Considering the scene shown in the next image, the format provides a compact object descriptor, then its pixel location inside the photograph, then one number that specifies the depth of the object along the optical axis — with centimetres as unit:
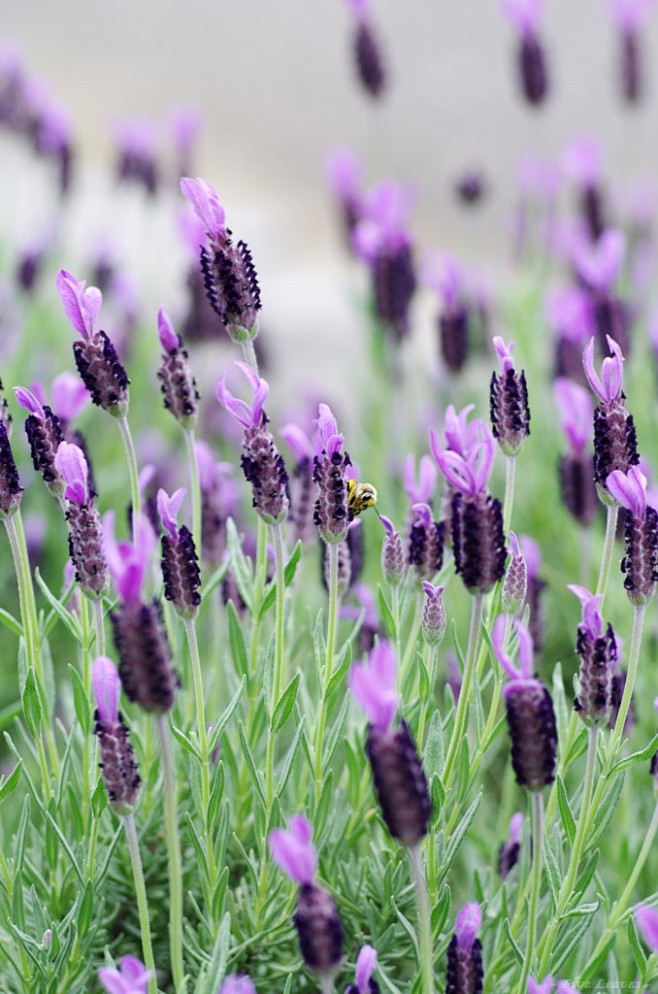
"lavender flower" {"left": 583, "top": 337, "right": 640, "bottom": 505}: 156
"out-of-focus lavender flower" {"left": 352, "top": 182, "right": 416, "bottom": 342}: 221
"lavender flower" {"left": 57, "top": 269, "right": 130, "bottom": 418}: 157
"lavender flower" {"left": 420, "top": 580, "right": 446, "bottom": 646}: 158
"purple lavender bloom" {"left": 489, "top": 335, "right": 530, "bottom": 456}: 157
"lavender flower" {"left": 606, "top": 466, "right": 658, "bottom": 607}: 154
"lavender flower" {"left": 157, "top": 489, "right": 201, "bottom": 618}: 153
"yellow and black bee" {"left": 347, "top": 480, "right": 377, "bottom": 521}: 160
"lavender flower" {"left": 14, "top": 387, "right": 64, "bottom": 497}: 157
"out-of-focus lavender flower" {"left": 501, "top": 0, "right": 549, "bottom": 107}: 263
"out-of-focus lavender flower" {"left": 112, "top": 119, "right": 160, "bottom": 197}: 319
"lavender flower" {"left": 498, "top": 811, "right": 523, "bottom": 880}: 166
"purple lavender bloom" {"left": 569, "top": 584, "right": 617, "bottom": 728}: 152
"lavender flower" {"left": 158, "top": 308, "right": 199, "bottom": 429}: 159
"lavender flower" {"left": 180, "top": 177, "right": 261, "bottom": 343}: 156
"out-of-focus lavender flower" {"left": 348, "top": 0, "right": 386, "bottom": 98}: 272
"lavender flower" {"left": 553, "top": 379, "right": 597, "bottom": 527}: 170
